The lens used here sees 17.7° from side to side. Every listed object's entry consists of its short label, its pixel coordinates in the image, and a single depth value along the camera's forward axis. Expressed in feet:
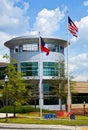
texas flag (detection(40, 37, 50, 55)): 92.20
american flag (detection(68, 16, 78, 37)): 89.51
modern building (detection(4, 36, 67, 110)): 167.25
